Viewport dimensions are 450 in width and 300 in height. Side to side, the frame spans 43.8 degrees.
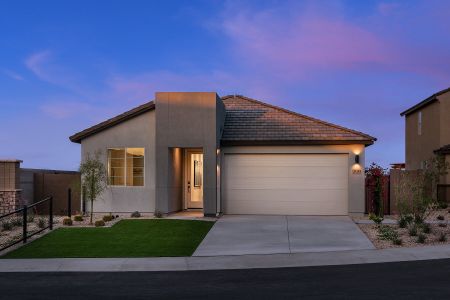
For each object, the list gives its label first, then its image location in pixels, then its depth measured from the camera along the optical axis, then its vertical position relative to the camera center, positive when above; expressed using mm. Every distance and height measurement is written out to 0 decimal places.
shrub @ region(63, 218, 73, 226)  19000 -1756
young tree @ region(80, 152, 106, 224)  19859 -237
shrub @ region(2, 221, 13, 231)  18453 -1863
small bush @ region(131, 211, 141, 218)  21078 -1675
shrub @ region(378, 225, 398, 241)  15628 -1789
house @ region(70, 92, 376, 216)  21891 +203
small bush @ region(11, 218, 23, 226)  19014 -1779
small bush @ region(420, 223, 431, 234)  16594 -1700
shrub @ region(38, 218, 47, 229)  17891 -1723
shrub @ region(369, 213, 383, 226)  18359 -1604
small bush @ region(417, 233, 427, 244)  15237 -1842
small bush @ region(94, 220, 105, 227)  18641 -1759
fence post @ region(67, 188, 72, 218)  20914 -1215
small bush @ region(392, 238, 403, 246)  15008 -1899
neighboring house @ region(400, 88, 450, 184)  28891 +2386
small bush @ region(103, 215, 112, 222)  19794 -1691
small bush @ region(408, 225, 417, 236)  16188 -1753
